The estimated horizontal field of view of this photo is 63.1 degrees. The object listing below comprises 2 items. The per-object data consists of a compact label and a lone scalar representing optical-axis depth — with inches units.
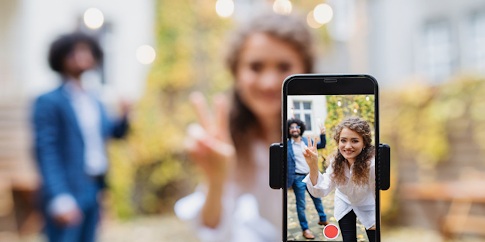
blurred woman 44.0
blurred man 69.0
